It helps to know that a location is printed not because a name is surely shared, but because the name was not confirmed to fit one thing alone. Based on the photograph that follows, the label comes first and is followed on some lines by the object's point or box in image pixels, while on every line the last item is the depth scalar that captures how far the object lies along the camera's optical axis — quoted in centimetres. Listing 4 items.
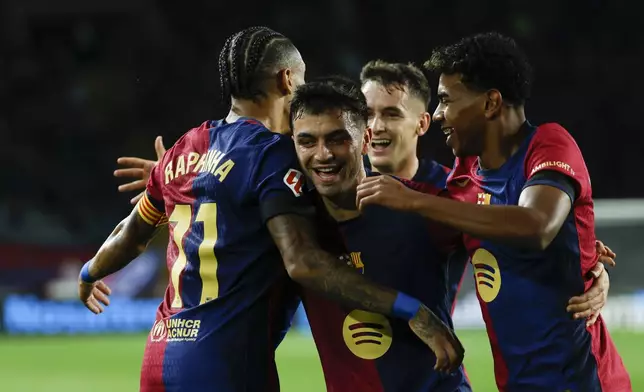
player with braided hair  718
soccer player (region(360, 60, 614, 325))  1078
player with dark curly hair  682
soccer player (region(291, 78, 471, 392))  753
